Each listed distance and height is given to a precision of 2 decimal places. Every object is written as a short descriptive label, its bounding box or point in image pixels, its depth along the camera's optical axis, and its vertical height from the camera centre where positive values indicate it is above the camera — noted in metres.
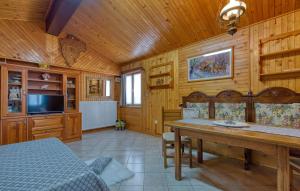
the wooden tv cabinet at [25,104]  2.62 -0.14
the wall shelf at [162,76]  3.33 +0.60
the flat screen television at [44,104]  2.90 -0.14
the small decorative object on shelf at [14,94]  2.75 +0.09
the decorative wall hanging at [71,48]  3.45 +1.43
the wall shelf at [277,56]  1.91 +0.68
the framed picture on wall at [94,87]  4.08 +0.36
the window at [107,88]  4.45 +0.34
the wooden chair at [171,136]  2.04 -0.68
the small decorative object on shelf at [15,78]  2.77 +0.45
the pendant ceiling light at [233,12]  1.32 +0.92
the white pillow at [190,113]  2.46 -0.32
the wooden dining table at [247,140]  1.06 -0.44
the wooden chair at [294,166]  1.08 -0.63
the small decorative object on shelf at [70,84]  3.40 +0.38
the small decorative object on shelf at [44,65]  3.09 +0.82
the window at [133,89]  4.18 +0.30
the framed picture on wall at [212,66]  2.49 +0.68
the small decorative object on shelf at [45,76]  3.16 +0.56
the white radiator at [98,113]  3.87 -0.53
